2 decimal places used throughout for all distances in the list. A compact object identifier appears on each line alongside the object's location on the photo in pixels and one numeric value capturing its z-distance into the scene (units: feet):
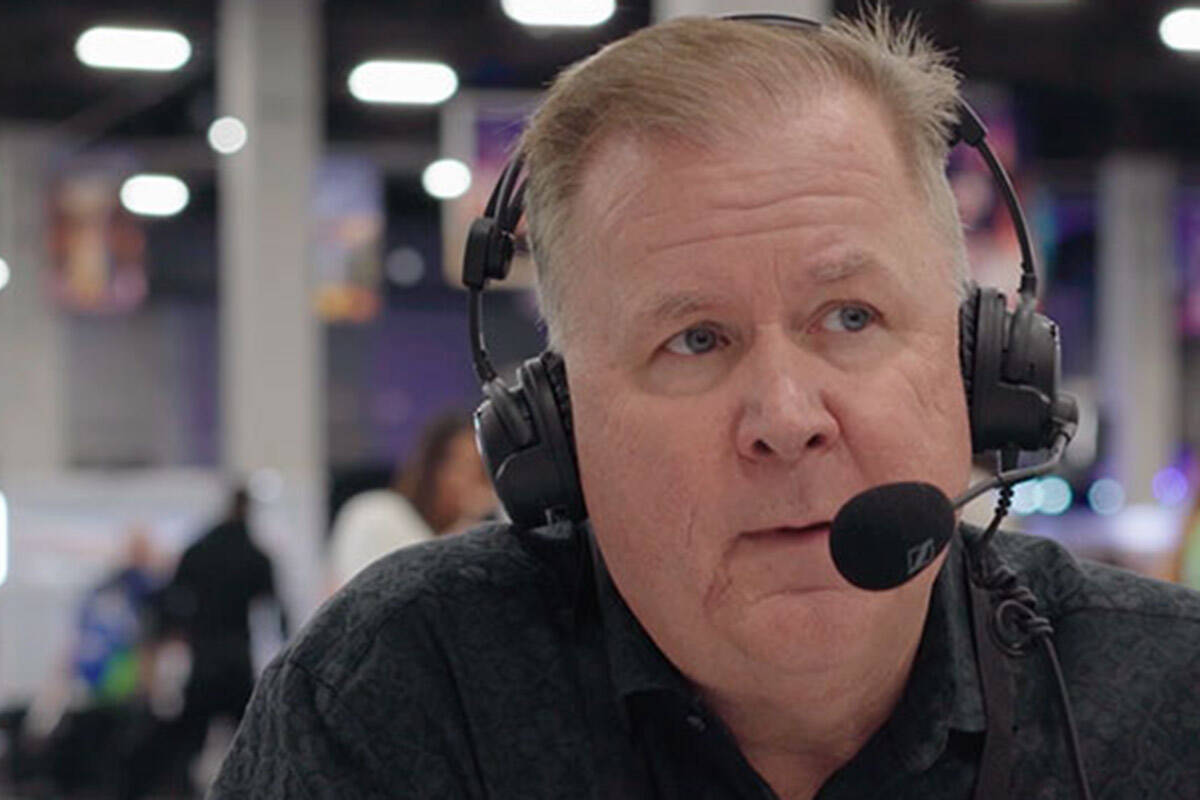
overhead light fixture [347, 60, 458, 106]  35.60
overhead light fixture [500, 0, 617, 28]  27.04
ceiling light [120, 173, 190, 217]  50.44
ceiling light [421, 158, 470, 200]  30.42
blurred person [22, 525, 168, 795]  26.84
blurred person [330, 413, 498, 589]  15.38
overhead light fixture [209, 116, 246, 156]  31.50
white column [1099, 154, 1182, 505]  47.26
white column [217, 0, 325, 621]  30.07
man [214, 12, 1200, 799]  3.26
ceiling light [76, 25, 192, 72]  30.89
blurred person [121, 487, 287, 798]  23.61
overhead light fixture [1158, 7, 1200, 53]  33.53
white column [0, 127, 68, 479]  43.32
